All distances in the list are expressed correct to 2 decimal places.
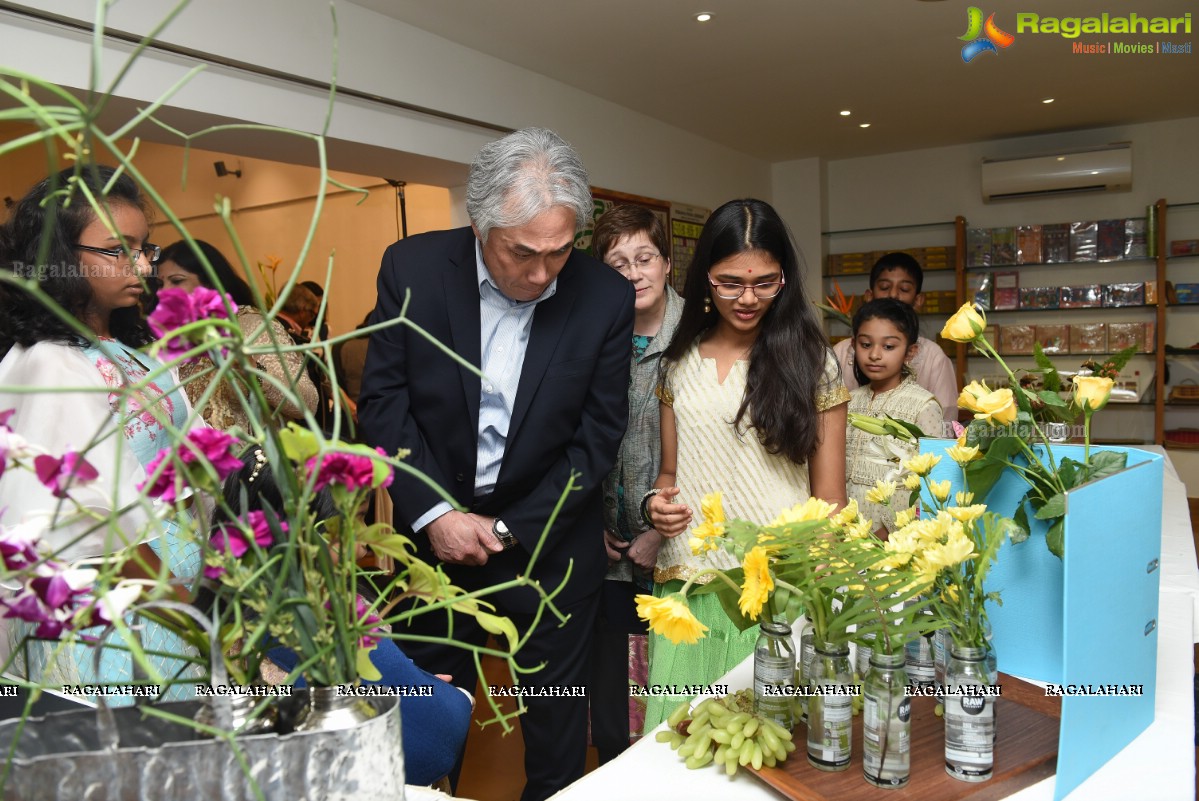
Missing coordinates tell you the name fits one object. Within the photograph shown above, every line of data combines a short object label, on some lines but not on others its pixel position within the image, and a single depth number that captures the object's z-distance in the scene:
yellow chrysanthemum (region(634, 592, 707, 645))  0.94
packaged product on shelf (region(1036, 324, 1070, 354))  6.77
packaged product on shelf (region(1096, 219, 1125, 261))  6.57
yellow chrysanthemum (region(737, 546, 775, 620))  0.96
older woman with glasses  2.13
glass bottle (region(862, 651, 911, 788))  0.95
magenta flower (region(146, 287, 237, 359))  0.57
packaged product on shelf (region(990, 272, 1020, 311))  6.87
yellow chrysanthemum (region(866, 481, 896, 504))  1.21
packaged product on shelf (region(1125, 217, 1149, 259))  6.52
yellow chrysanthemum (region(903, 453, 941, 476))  1.21
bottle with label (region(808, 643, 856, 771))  1.00
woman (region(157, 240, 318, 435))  2.51
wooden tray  0.97
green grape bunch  1.03
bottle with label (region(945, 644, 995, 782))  0.98
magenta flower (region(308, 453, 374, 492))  0.61
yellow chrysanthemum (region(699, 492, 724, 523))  1.08
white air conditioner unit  6.37
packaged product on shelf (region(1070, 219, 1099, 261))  6.63
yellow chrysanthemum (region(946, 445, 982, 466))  1.21
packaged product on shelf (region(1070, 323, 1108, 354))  6.68
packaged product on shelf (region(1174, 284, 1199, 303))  6.43
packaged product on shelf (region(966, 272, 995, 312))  6.95
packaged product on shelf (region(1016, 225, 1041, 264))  6.78
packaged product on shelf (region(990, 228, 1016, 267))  6.86
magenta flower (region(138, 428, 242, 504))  0.58
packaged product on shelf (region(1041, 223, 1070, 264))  6.70
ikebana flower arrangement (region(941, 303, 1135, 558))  1.16
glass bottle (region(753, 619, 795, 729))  1.08
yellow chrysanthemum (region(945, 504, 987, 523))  1.03
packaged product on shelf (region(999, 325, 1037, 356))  6.88
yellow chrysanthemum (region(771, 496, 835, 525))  1.07
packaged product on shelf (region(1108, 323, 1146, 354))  6.56
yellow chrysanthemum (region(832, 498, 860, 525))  1.17
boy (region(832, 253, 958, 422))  3.72
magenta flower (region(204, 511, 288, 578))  0.59
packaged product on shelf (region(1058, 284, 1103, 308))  6.65
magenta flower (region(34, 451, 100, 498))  0.54
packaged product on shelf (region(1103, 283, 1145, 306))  6.52
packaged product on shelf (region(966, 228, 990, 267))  6.94
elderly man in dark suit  1.77
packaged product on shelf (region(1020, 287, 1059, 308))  6.76
